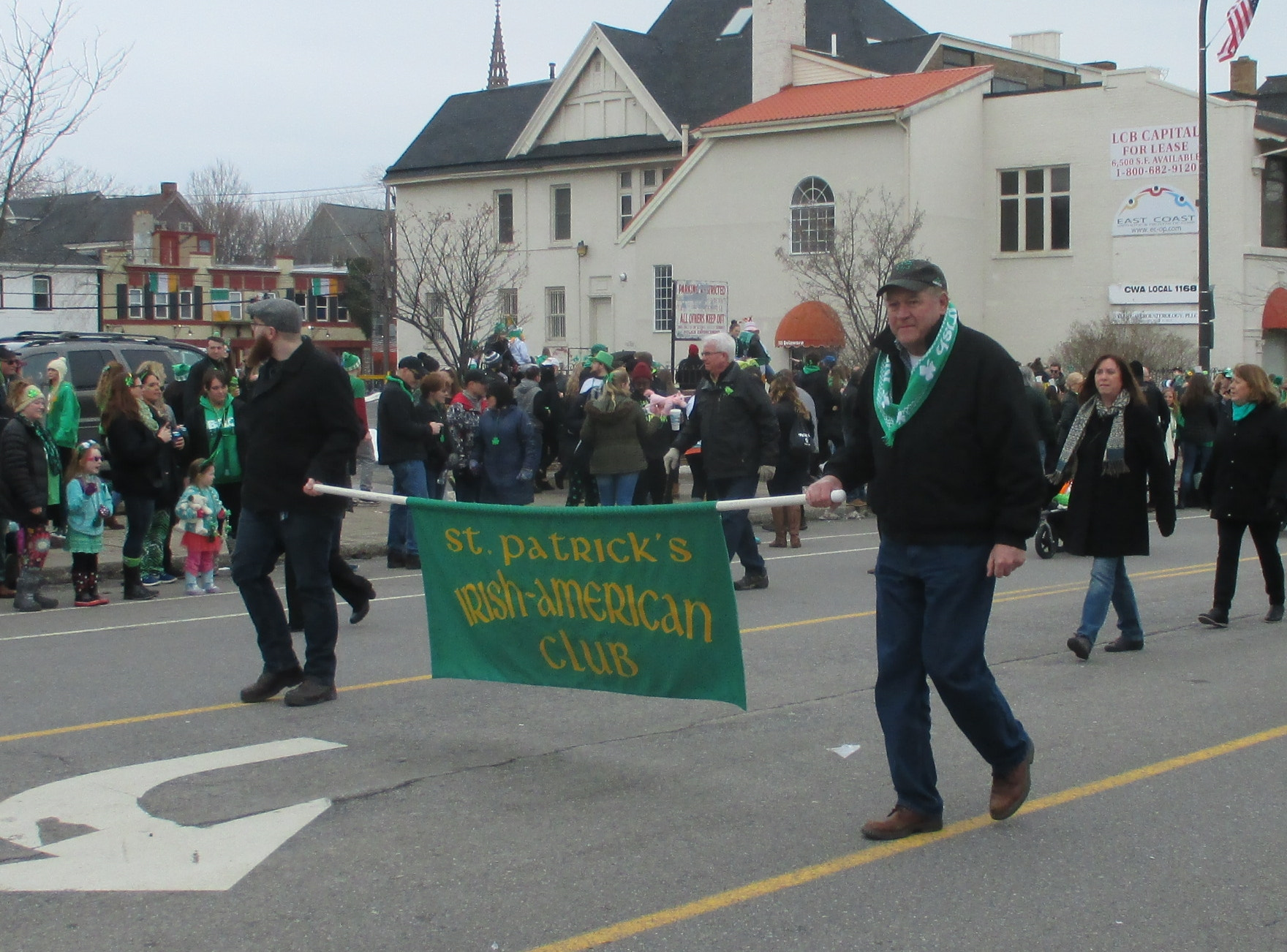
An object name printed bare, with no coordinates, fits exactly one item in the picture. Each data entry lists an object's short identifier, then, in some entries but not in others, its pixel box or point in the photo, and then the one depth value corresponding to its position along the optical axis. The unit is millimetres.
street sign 23344
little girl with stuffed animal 11992
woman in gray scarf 8984
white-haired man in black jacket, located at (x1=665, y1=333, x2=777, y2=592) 11750
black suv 16969
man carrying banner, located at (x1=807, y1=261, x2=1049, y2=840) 5078
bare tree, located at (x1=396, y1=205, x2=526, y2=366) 34750
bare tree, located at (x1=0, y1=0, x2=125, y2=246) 22391
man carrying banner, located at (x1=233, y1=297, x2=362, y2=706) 7363
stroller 14141
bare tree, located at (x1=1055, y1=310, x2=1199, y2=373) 36531
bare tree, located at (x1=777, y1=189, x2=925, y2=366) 37062
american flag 28234
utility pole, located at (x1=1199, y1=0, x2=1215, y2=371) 26812
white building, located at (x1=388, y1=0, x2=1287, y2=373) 38500
